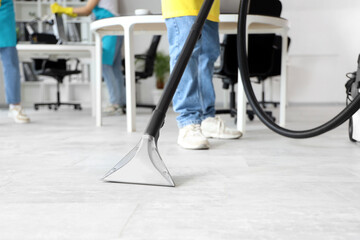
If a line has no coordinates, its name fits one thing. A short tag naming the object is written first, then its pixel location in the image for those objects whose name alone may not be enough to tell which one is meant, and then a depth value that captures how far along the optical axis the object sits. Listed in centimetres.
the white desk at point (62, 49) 305
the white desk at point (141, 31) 200
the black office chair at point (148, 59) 409
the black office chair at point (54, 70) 441
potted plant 511
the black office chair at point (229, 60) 274
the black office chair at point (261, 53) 278
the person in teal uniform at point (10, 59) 271
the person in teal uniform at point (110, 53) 298
